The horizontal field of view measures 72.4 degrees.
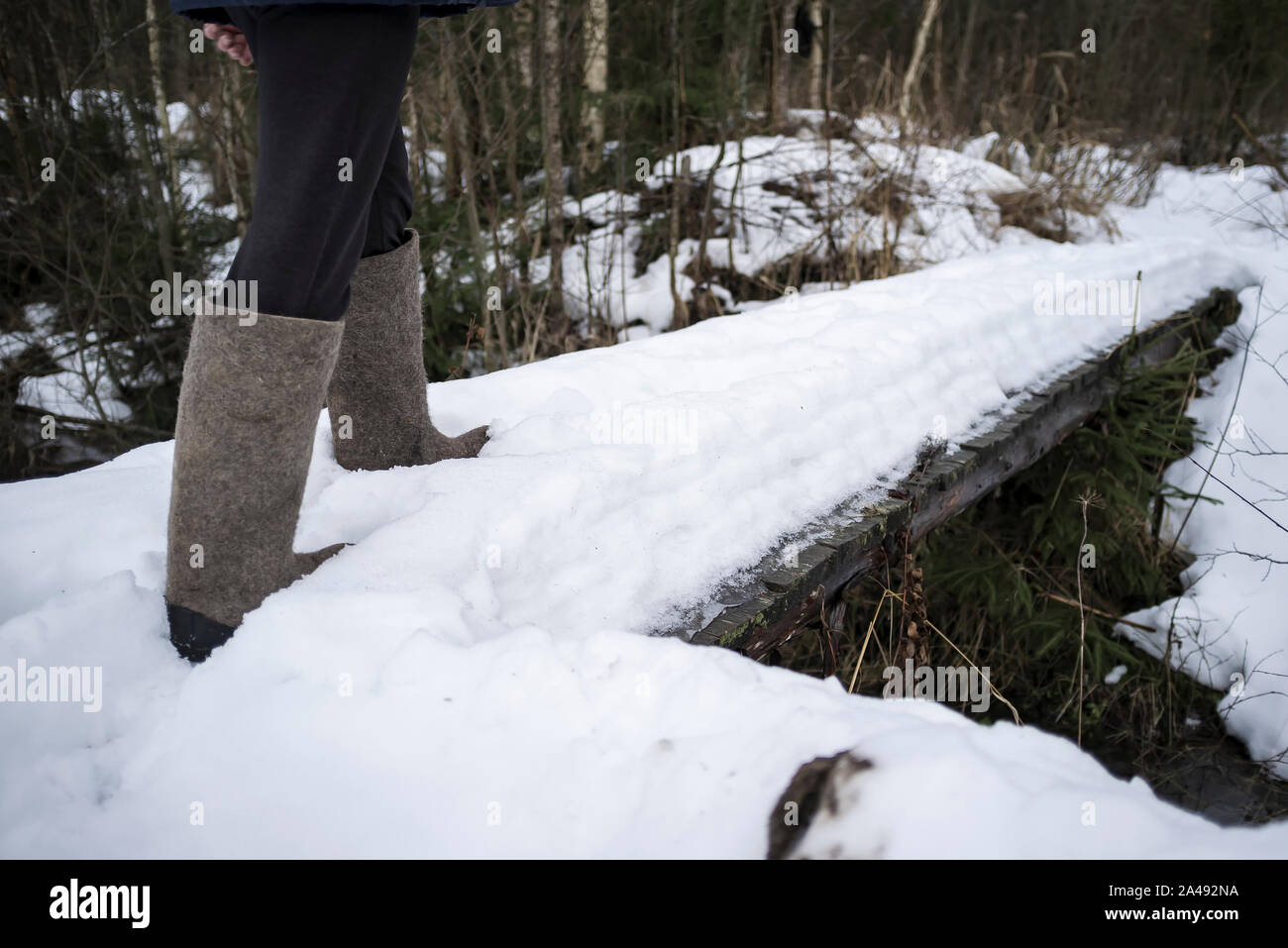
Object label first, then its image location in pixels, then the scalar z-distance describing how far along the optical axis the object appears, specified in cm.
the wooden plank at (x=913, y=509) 169
